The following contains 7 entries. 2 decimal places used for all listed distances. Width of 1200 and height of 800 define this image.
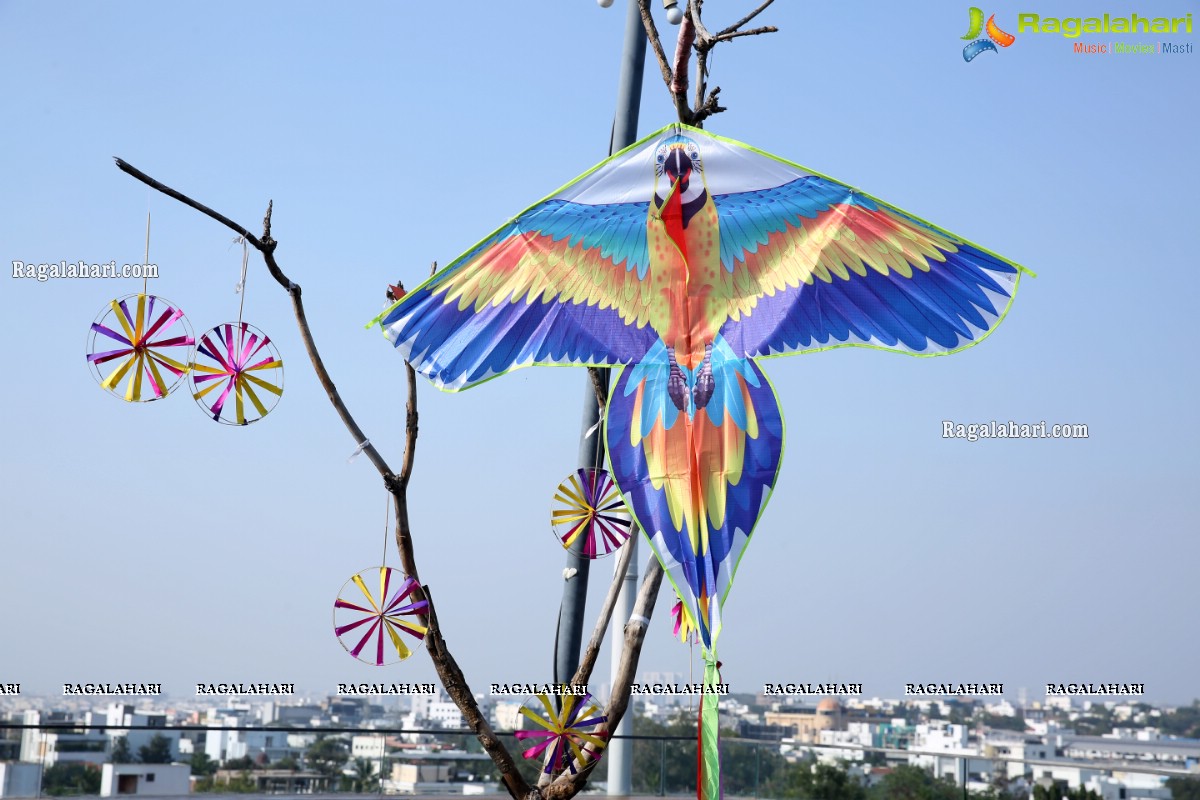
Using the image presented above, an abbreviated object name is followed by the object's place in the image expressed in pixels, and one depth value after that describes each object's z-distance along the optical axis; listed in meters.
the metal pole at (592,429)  4.48
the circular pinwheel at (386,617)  3.98
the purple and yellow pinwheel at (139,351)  3.90
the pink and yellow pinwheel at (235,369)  3.97
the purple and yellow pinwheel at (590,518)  4.50
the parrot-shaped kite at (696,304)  3.72
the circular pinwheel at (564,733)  3.94
